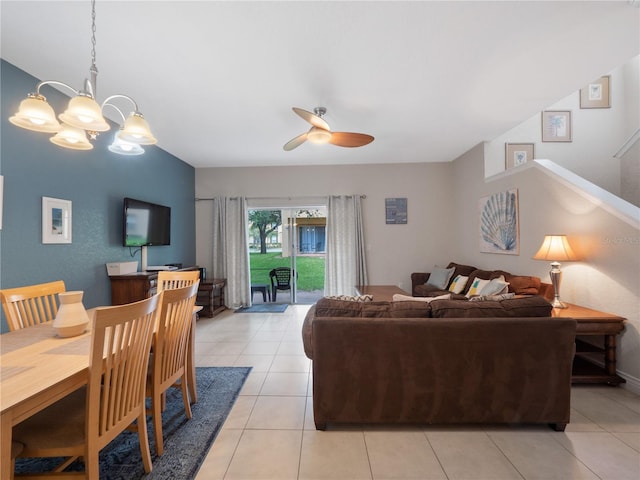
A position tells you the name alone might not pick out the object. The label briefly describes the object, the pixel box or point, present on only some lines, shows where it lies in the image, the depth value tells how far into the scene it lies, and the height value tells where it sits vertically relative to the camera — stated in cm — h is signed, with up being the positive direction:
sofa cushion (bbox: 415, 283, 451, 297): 428 -83
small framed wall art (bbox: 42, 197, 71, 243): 251 +18
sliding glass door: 567 -21
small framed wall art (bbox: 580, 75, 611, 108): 414 +220
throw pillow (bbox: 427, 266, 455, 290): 451 -63
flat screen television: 346 +22
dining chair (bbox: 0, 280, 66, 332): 177 -44
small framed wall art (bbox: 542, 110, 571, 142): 419 +176
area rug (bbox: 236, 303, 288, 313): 516 -134
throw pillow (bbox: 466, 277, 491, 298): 353 -62
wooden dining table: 97 -57
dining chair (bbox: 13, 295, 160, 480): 118 -84
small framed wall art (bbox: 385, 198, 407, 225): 543 +58
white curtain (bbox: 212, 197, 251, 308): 544 -13
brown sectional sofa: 181 -87
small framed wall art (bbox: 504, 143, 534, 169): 417 +136
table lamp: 267 -14
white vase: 156 -46
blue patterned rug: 156 -134
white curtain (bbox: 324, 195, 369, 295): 536 -14
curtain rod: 551 +84
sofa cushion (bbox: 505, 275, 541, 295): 304 -52
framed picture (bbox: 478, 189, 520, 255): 364 +25
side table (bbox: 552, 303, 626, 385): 232 -88
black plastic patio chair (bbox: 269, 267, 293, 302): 567 -78
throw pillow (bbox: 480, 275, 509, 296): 301 -54
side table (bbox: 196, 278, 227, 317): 475 -101
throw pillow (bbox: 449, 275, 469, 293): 407 -67
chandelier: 143 +67
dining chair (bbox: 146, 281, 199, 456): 167 -73
